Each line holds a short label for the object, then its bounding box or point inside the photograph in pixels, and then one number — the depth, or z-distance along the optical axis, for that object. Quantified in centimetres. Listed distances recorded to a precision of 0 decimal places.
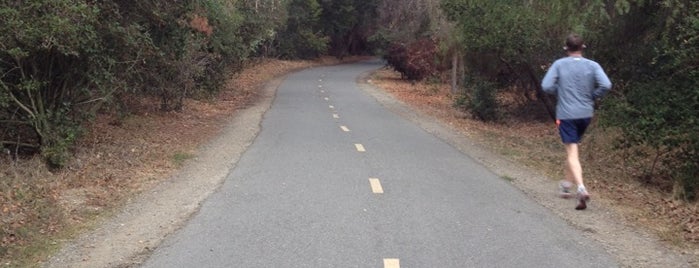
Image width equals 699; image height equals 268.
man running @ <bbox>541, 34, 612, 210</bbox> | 787
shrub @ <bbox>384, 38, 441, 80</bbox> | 3609
